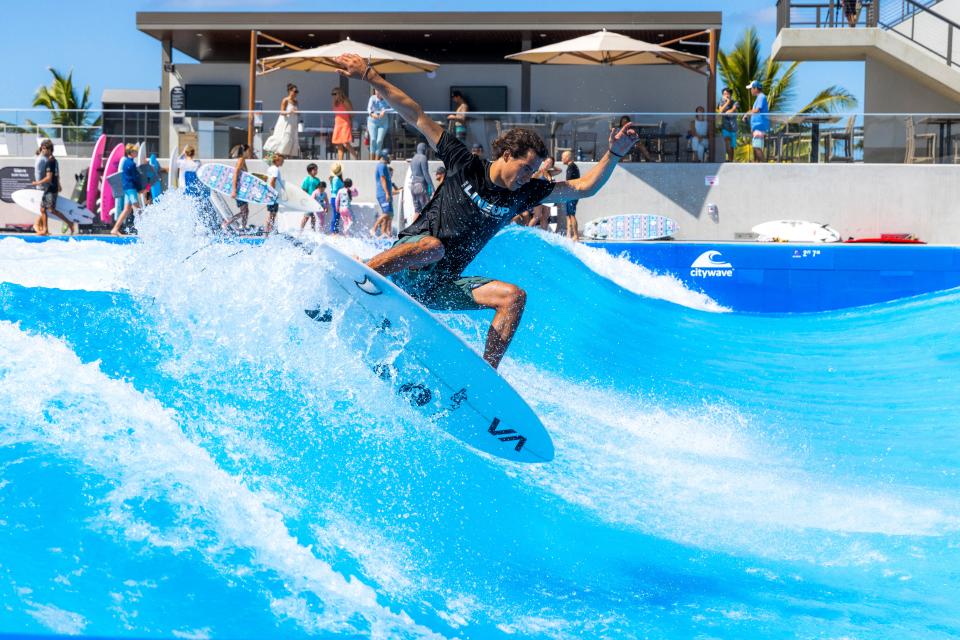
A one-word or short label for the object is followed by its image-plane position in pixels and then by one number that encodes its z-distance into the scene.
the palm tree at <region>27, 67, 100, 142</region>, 44.00
